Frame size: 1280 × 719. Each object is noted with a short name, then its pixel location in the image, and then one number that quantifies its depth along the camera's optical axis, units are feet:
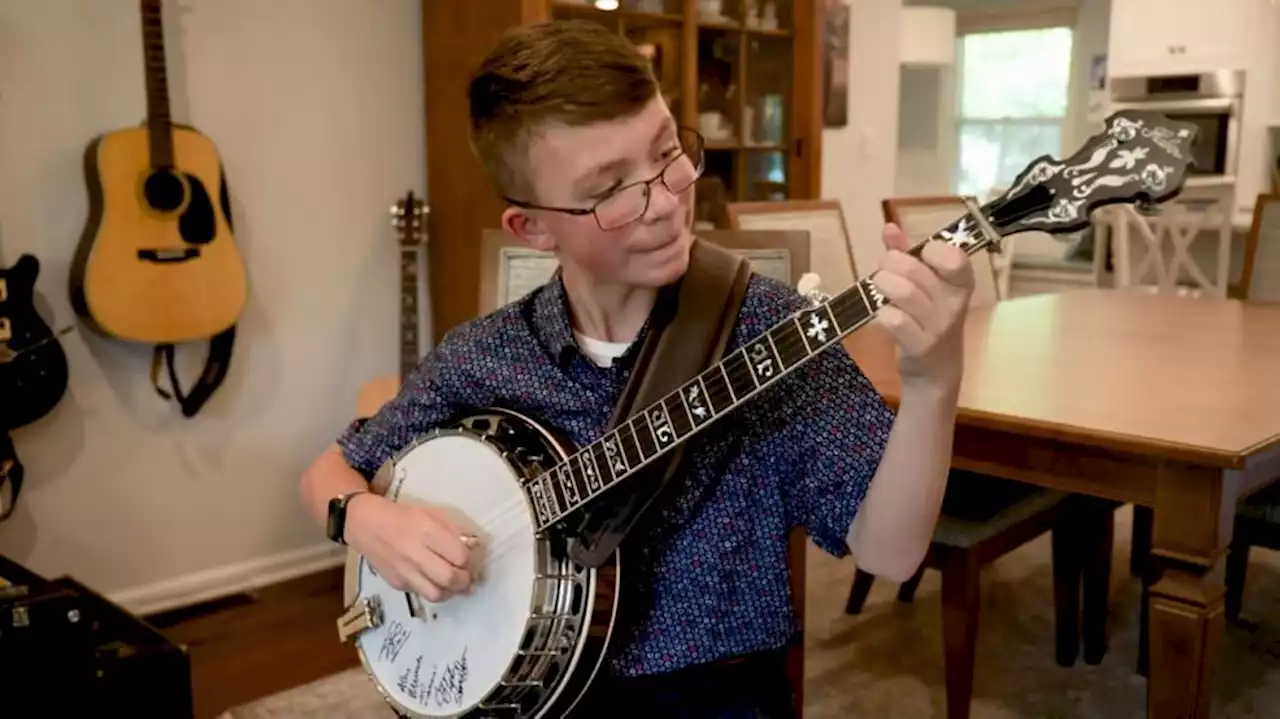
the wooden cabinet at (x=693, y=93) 9.05
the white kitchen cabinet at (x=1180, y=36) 16.28
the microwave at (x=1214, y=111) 16.28
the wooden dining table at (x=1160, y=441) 4.65
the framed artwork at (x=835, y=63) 12.92
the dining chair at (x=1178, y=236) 13.14
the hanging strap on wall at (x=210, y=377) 8.34
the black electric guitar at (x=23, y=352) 7.22
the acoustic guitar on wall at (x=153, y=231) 7.52
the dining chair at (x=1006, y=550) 6.13
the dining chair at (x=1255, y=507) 6.86
